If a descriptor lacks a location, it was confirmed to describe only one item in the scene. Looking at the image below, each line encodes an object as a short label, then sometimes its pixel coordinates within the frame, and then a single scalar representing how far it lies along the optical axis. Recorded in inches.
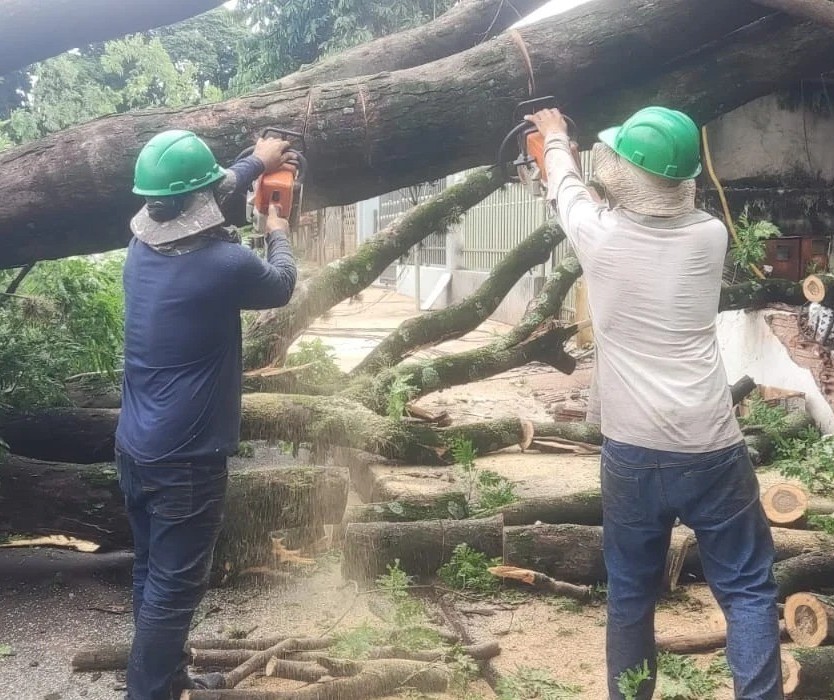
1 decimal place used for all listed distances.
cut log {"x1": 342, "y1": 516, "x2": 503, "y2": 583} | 168.4
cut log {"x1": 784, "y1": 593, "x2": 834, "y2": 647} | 128.8
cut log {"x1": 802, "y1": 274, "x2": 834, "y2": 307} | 266.7
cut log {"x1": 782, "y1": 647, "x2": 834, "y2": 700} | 117.0
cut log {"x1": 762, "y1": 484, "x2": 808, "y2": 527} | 177.5
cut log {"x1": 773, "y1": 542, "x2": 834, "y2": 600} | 144.9
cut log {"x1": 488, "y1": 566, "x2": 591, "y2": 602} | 162.7
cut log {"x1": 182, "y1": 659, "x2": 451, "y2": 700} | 117.5
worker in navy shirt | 107.7
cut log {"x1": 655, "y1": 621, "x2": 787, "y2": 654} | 134.8
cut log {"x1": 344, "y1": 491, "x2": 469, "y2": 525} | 178.1
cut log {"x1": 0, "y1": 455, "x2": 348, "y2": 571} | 164.7
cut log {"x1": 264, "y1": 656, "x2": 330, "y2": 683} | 124.3
